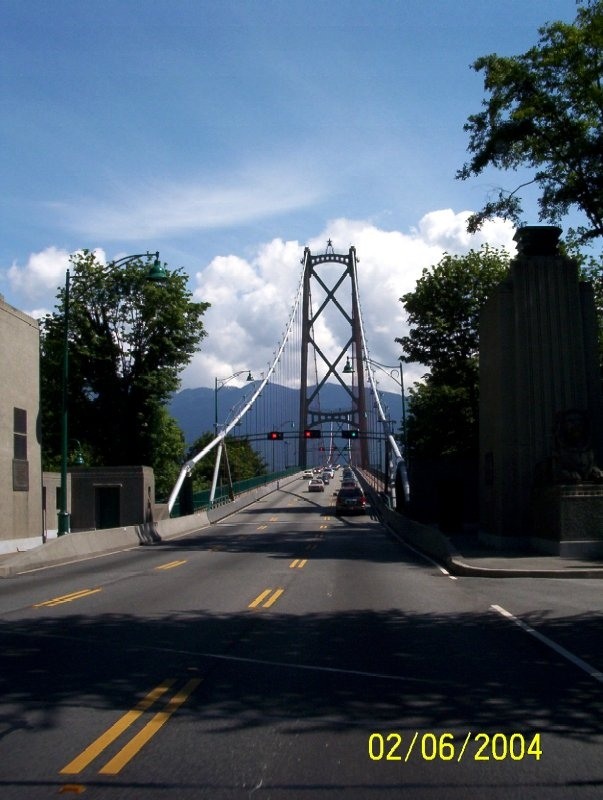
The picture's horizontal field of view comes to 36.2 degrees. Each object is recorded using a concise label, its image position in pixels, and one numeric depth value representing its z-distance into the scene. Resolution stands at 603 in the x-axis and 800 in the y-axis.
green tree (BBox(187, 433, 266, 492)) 100.88
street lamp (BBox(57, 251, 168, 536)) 29.59
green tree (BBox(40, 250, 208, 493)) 53.72
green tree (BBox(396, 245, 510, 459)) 46.84
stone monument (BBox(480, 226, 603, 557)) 26.97
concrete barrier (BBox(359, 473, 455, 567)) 24.59
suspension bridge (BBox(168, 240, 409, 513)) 86.75
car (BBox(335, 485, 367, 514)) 59.44
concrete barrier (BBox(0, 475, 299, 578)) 24.00
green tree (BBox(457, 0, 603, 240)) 21.59
